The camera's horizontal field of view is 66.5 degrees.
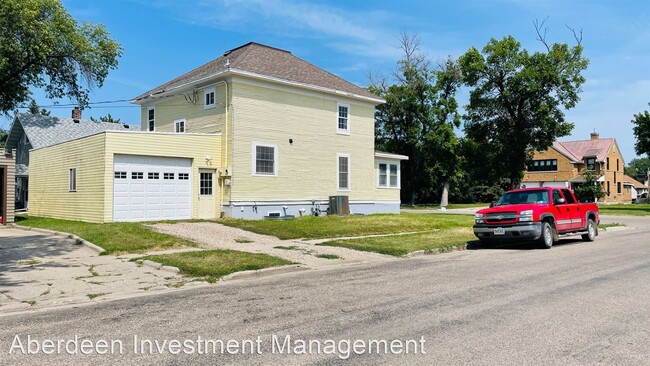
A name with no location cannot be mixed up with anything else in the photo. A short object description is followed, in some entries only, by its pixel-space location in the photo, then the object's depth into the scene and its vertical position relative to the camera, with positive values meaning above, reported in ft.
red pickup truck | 49.52 -2.51
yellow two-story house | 68.18 +6.11
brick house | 222.07 +12.70
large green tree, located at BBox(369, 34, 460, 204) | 170.81 +27.95
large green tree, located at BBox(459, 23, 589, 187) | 141.59 +28.10
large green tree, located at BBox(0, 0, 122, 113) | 95.71 +30.30
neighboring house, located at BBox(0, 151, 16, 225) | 71.67 +1.08
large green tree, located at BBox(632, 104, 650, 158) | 157.58 +19.45
